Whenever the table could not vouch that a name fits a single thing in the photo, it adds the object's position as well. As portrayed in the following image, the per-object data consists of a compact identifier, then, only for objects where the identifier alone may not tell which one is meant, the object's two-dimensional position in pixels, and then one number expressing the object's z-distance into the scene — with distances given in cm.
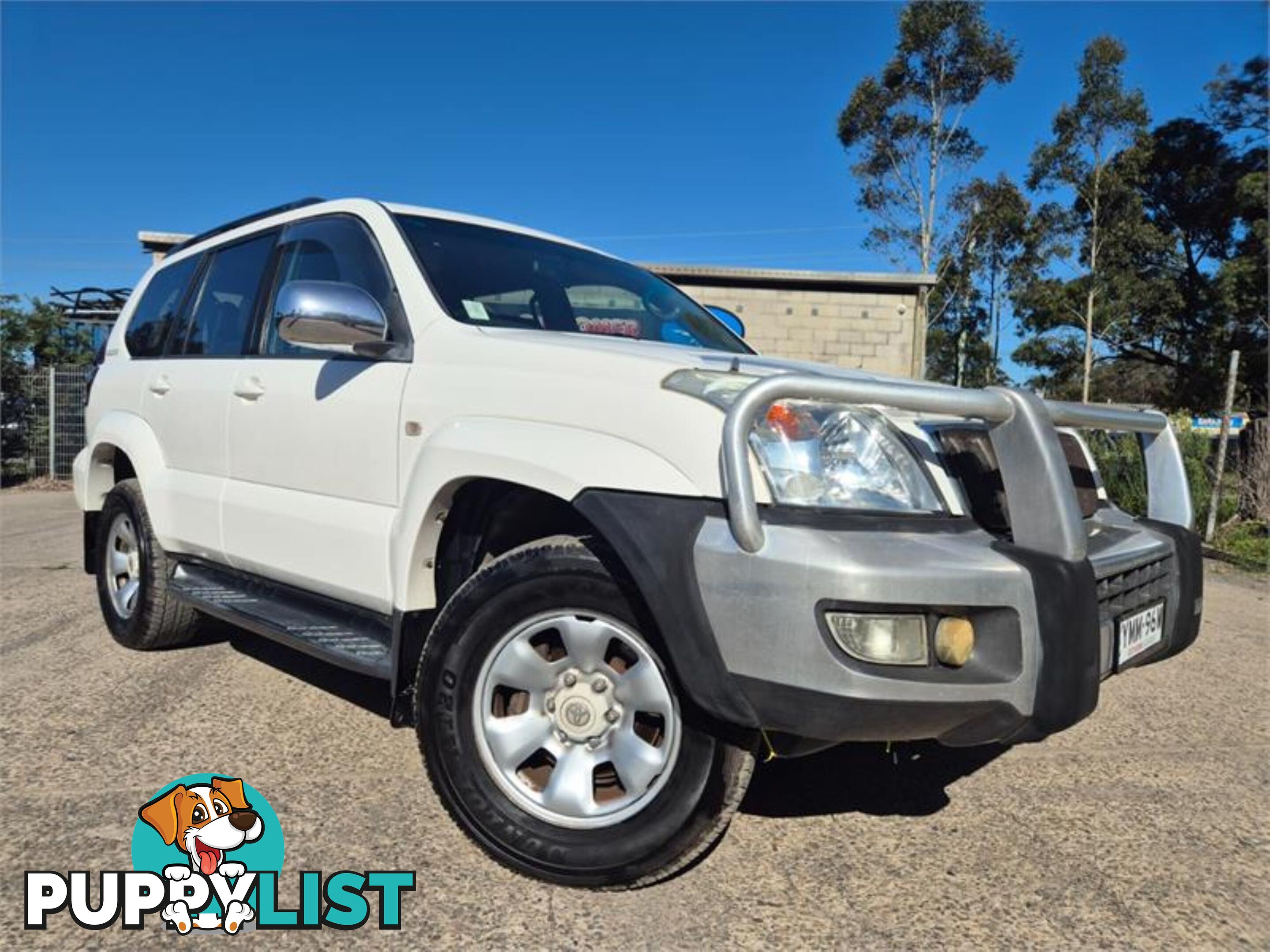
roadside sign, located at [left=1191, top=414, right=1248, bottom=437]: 1106
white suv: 191
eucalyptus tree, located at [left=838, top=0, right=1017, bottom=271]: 2628
